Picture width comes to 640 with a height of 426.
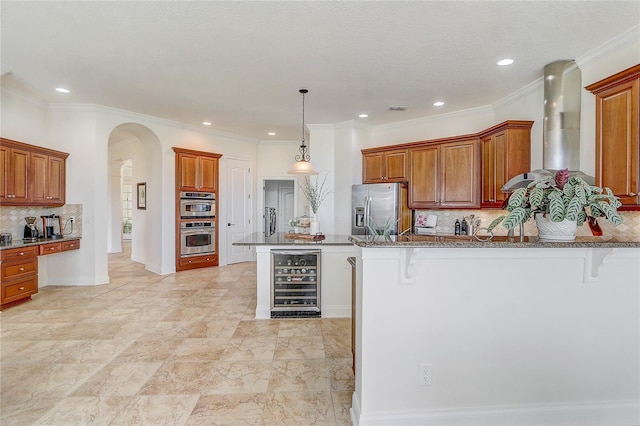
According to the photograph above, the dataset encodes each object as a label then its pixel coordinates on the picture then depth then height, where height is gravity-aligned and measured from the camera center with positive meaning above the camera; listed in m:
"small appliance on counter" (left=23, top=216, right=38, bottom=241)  4.57 -0.26
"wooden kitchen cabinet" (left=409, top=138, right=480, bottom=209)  4.57 +0.57
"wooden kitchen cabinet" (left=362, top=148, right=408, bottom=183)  5.30 +0.81
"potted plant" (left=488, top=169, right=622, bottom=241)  1.77 +0.04
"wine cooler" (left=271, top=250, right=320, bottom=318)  3.80 -0.89
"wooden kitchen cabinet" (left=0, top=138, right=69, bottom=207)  4.05 +0.50
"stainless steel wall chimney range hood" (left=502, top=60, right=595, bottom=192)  3.11 +0.91
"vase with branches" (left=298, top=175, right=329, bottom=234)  5.94 +0.46
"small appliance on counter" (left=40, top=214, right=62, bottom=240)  4.72 -0.23
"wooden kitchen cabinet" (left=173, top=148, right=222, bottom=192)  6.06 +0.81
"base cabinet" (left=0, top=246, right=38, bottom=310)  3.85 -0.82
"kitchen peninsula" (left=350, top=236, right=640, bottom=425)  1.86 -0.73
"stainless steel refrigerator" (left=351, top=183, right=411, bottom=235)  5.19 +0.09
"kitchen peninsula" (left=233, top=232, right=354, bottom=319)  3.79 -0.82
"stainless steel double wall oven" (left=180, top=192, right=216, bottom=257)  6.14 -0.24
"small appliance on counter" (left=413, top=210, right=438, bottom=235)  5.25 -0.19
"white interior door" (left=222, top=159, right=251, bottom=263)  6.97 +0.10
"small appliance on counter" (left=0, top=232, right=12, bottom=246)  4.06 -0.36
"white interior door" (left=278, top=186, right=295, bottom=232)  8.91 +0.23
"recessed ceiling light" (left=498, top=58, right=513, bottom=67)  3.23 +1.55
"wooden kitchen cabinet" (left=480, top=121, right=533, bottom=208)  3.74 +0.70
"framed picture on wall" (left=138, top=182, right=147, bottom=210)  6.99 +0.34
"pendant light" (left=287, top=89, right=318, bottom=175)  4.19 +0.57
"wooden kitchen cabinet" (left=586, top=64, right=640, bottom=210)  2.29 +0.59
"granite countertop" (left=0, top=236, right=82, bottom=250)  3.90 -0.42
